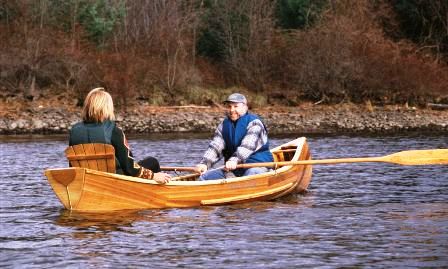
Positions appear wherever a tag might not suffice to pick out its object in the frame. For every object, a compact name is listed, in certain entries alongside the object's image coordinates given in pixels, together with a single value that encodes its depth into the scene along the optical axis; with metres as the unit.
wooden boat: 12.53
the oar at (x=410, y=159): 14.88
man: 14.44
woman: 12.46
